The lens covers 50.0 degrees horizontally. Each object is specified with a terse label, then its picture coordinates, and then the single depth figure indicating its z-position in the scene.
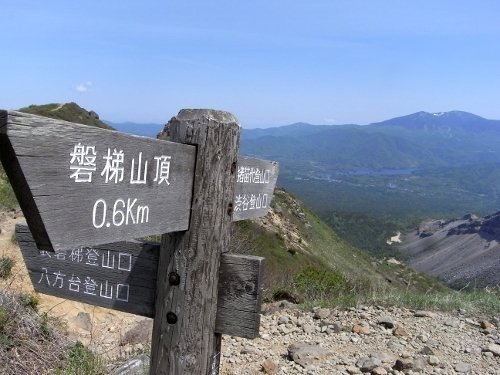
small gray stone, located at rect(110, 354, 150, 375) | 4.05
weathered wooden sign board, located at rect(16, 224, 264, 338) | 2.18
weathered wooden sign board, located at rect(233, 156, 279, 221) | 2.65
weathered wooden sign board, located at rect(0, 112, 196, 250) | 1.43
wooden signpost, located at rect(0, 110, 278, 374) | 1.55
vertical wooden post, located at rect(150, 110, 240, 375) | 2.11
